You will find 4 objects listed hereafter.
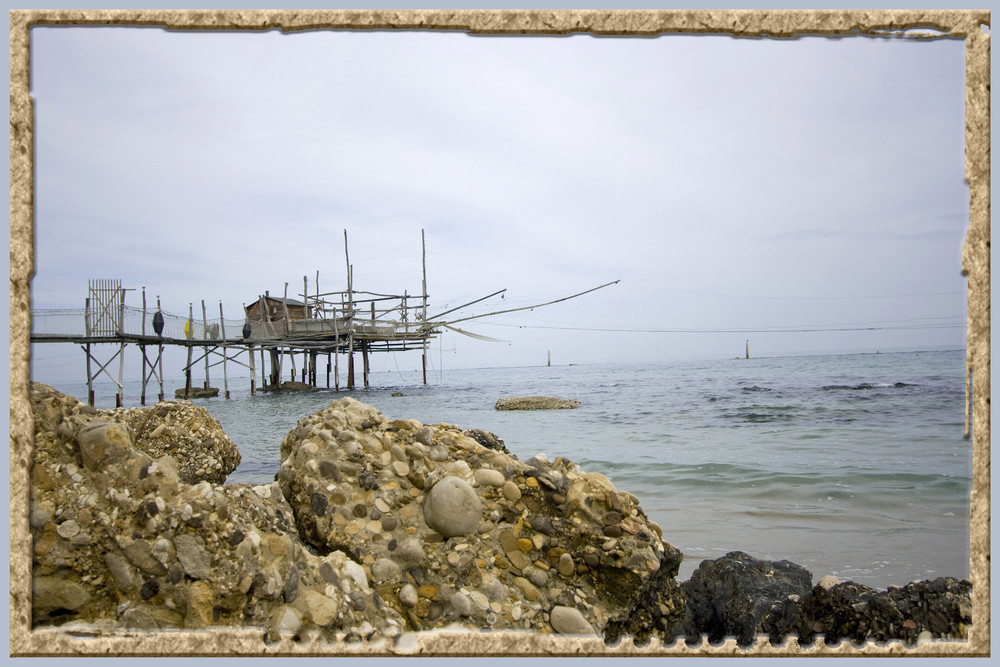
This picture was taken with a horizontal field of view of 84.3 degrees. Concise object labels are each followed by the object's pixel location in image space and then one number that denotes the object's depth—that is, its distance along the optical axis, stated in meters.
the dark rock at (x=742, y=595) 2.19
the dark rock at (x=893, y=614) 2.04
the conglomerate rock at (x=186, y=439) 2.72
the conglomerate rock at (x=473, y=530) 2.04
